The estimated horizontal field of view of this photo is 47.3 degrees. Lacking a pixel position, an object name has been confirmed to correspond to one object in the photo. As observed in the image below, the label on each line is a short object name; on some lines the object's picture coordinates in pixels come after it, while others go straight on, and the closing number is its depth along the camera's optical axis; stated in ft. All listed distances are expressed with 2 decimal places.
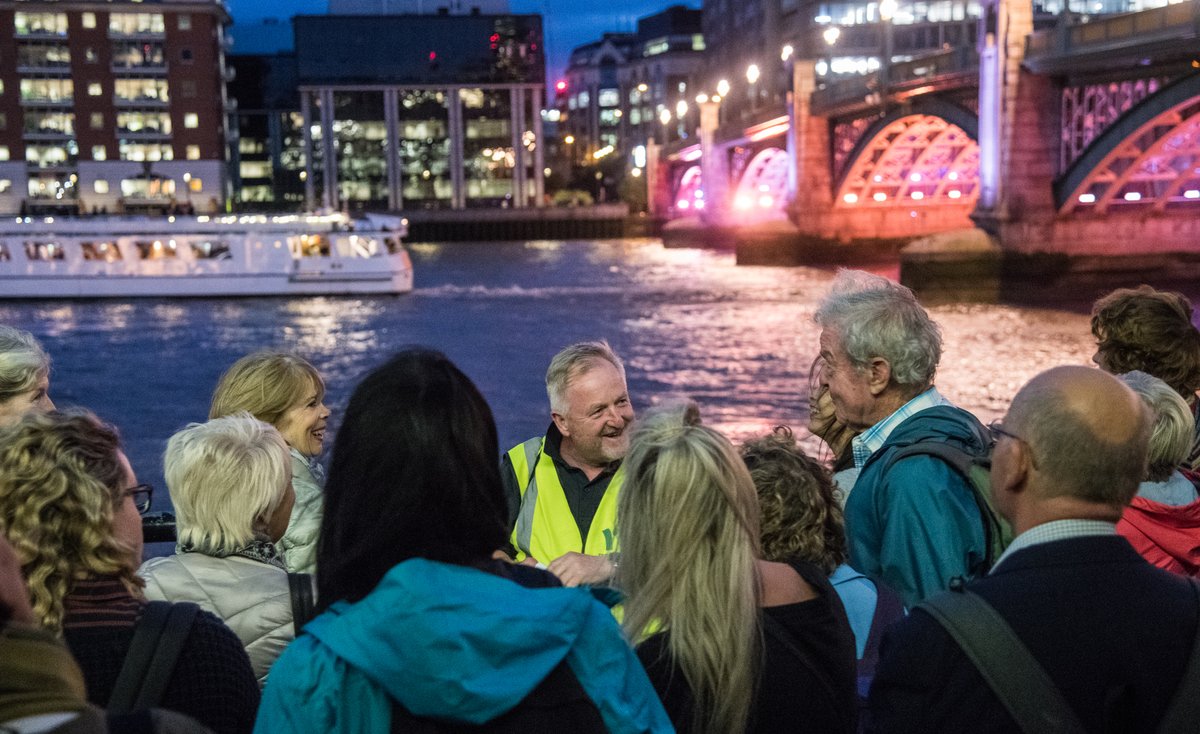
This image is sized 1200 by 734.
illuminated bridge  88.33
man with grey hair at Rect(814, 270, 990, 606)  9.61
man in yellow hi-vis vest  11.73
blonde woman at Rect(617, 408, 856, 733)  7.55
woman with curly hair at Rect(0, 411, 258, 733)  7.16
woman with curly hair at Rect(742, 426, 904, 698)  8.48
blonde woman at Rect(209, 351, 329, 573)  12.95
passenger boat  120.88
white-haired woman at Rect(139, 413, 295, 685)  9.20
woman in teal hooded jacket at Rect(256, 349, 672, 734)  6.04
